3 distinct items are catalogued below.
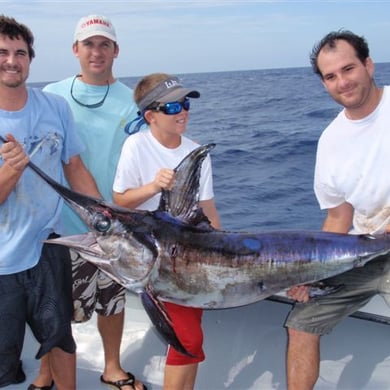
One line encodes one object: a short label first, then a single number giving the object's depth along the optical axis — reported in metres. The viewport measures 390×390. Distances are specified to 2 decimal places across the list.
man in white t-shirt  2.71
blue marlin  2.10
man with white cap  3.05
